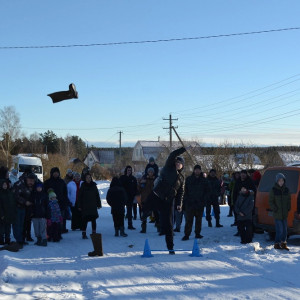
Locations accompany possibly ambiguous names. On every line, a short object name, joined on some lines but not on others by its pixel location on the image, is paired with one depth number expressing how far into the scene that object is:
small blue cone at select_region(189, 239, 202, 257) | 10.40
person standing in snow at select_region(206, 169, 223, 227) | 16.42
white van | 41.69
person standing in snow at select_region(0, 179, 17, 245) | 12.16
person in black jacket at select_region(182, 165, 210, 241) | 13.32
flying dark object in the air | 11.29
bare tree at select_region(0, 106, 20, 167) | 64.19
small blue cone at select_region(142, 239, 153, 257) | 10.40
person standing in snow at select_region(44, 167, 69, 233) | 14.24
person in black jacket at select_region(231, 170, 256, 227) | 13.67
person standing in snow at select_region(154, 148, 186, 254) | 10.48
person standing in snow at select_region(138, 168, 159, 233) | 14.81
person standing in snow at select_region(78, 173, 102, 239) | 13.75
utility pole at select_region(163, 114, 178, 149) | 56.30
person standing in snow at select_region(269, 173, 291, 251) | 11.81
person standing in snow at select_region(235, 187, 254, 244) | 12.51
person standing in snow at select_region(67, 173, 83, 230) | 15.60
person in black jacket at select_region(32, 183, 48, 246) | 12.53
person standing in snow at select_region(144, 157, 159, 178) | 15.50
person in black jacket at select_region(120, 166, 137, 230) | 15.91
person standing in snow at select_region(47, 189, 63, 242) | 13.17
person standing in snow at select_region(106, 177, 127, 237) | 14.20
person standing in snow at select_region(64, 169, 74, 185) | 16.06
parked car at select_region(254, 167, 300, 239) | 12.23
